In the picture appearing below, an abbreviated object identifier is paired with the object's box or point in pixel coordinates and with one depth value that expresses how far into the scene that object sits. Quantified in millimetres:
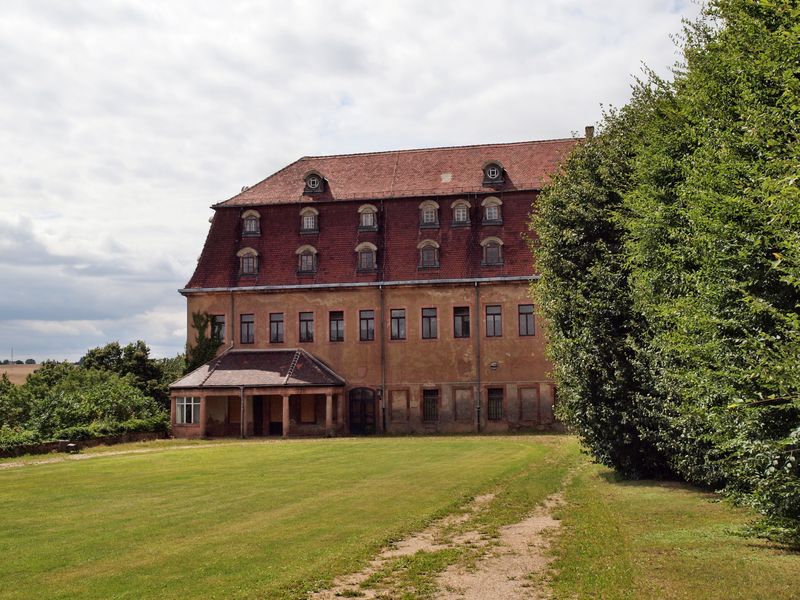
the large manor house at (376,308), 49844
